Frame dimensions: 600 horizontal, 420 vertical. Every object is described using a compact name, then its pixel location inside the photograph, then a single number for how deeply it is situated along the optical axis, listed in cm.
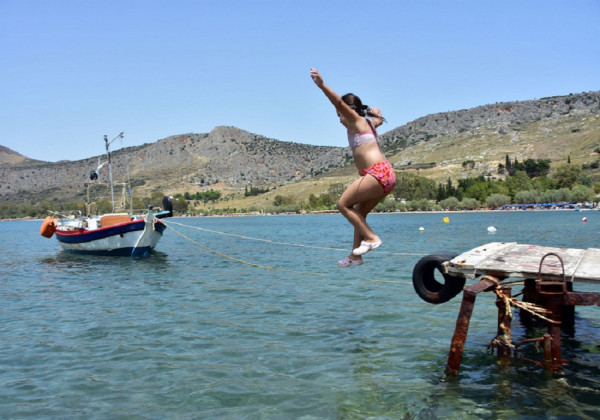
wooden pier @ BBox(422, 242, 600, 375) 816
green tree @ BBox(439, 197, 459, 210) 16450
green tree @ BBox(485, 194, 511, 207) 15575
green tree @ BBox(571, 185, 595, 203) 14575
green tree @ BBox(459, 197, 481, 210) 16138
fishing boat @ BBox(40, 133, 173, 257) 3672
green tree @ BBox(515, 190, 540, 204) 15338
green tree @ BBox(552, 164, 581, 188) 15762
